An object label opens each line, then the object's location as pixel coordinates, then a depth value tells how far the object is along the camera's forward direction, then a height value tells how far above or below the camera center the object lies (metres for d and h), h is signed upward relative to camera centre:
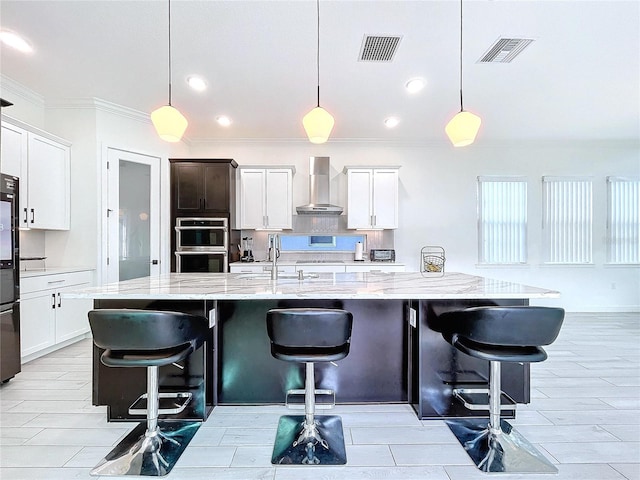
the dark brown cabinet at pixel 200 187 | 4.89 +0.78
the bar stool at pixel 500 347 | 1.69 -0.60
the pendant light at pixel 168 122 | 2.12 +0.76
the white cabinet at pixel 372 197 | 5.21 +0.66
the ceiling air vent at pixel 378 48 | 2.79 +1.69
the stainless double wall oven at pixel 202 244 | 4.85 -0.07
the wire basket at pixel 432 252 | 5.31 -0.23
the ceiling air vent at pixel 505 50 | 2.82 +1.69
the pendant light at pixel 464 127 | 2.20 +0.75
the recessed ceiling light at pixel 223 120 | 4.59 +1.69
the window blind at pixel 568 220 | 5.69 +0.32
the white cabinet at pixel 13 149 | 3.12 +0.88
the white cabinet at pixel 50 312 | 3.14 -0.77
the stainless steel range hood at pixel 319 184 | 5.37 +0.90
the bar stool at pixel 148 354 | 1.62 -0.60
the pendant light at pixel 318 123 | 2.16 +0.77
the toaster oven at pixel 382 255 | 5.27 -0.26
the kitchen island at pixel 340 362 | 2.19 -0.84
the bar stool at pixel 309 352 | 1.69 -0.61
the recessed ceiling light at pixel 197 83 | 3.49 +1.70
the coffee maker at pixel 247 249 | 5.30 -0.17
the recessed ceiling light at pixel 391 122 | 4.66 +1.69
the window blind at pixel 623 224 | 5.71 +0.25
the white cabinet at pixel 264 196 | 5.21 +0.68
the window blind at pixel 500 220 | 5.68 +0.32
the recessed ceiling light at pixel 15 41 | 2.82 +1.75
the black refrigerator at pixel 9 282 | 2.72 -0.36
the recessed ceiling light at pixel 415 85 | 3.52 +1.69
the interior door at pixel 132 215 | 4.29 +0.32
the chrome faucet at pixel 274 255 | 2.57 -0.13
